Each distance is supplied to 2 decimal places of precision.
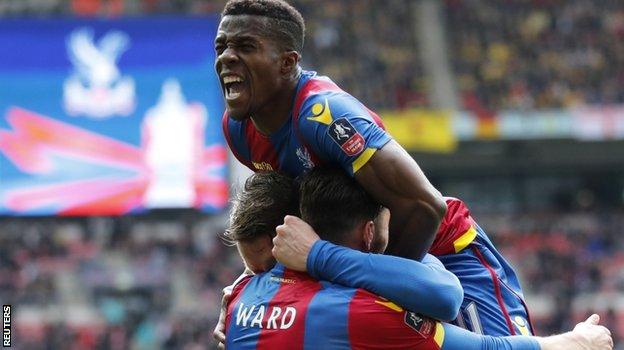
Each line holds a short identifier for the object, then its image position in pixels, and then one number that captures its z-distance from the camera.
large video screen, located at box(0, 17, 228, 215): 23.77
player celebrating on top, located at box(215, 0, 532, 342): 4.00
